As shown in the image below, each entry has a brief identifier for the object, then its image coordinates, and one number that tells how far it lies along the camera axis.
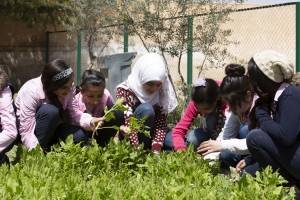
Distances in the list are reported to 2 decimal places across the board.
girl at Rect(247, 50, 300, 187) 3.39
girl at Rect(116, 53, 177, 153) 4.74
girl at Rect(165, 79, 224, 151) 4.59
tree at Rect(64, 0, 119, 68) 13.25
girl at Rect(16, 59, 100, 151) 4.34
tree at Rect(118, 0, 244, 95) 9.62
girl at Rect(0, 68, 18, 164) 4.24
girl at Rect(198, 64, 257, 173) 4.16
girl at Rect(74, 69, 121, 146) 4.63
